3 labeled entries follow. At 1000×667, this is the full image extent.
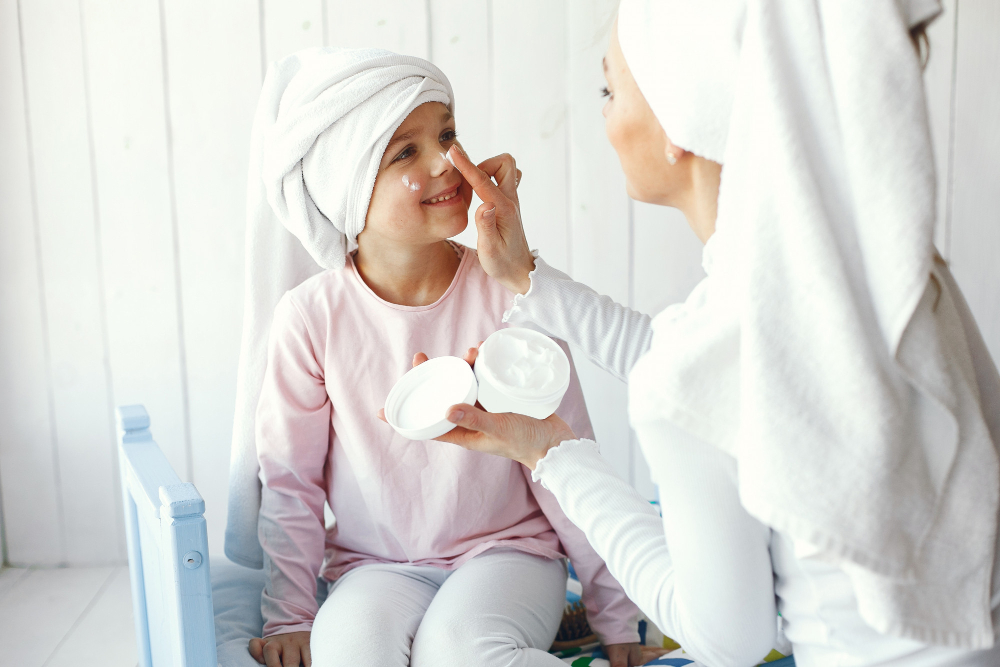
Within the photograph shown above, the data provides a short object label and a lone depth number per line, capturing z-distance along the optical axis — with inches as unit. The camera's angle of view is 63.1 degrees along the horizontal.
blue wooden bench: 37.4
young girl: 47.6
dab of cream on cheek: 47.9
